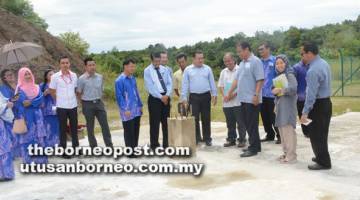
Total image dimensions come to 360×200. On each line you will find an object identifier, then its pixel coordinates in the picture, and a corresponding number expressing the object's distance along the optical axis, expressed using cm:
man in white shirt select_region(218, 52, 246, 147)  787
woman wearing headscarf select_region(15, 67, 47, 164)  673
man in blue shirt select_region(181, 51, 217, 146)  792
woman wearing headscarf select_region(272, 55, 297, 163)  648
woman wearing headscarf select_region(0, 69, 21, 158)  664
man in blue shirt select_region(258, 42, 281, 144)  797
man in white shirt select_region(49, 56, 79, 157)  736
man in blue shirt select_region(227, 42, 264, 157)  696
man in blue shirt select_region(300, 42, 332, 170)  585
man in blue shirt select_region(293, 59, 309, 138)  788
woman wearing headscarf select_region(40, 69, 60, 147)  733
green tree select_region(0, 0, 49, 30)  2921
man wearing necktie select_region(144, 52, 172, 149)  742
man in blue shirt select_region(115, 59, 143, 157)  727
